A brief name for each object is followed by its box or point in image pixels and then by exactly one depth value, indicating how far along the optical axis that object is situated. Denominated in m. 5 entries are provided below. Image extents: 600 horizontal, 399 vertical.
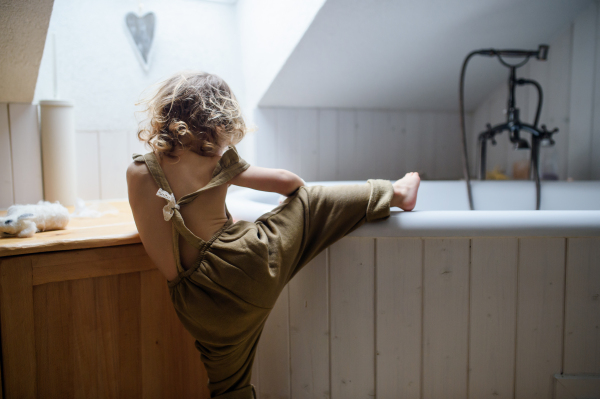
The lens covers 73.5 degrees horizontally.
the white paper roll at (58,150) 1.35
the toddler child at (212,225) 0.73
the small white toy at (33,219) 0.81
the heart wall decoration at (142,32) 1.54
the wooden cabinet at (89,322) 0.76
